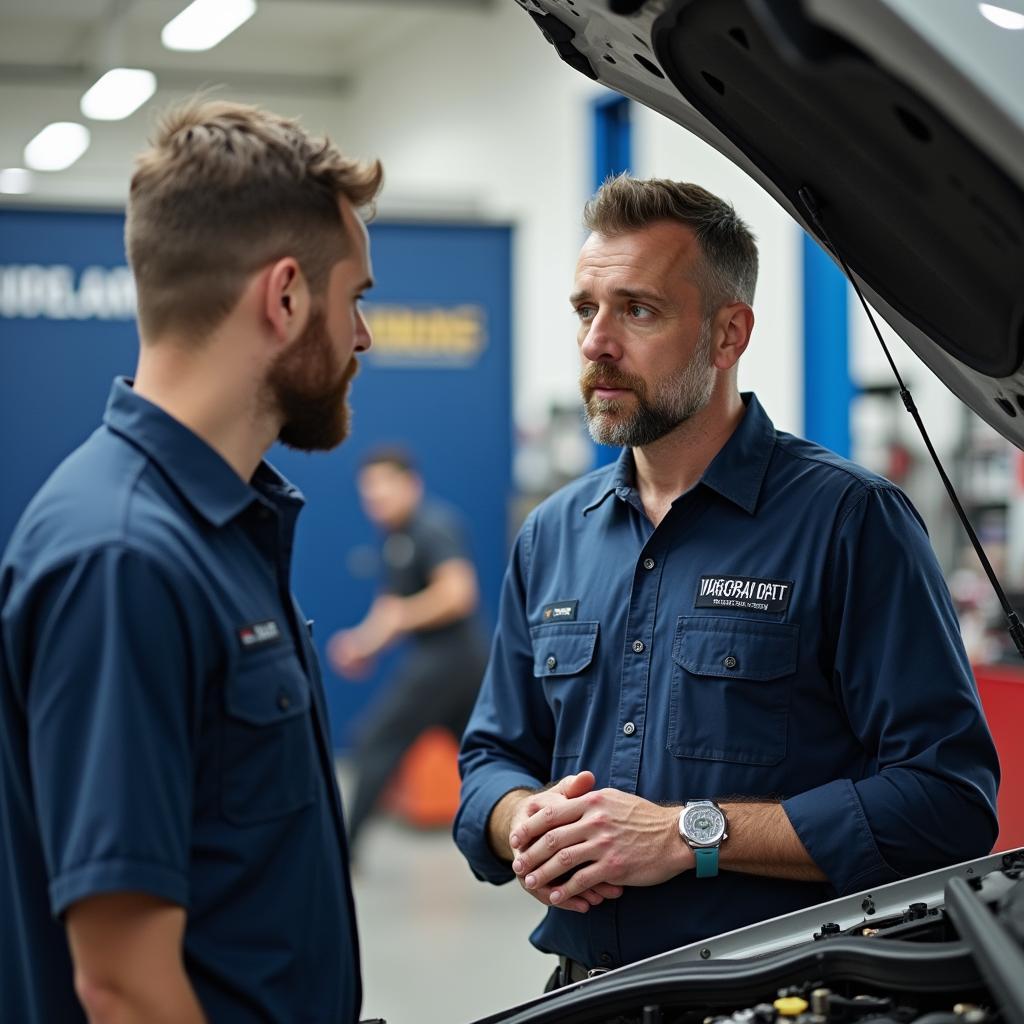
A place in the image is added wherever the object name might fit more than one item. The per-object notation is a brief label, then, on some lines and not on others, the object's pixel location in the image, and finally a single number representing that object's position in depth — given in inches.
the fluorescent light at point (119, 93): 394.6
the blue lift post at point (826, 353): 159.0
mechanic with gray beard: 64.3
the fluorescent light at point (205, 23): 365.1
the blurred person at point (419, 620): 237.5
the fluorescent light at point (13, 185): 278.4
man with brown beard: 42.3
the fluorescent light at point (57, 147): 477.1
